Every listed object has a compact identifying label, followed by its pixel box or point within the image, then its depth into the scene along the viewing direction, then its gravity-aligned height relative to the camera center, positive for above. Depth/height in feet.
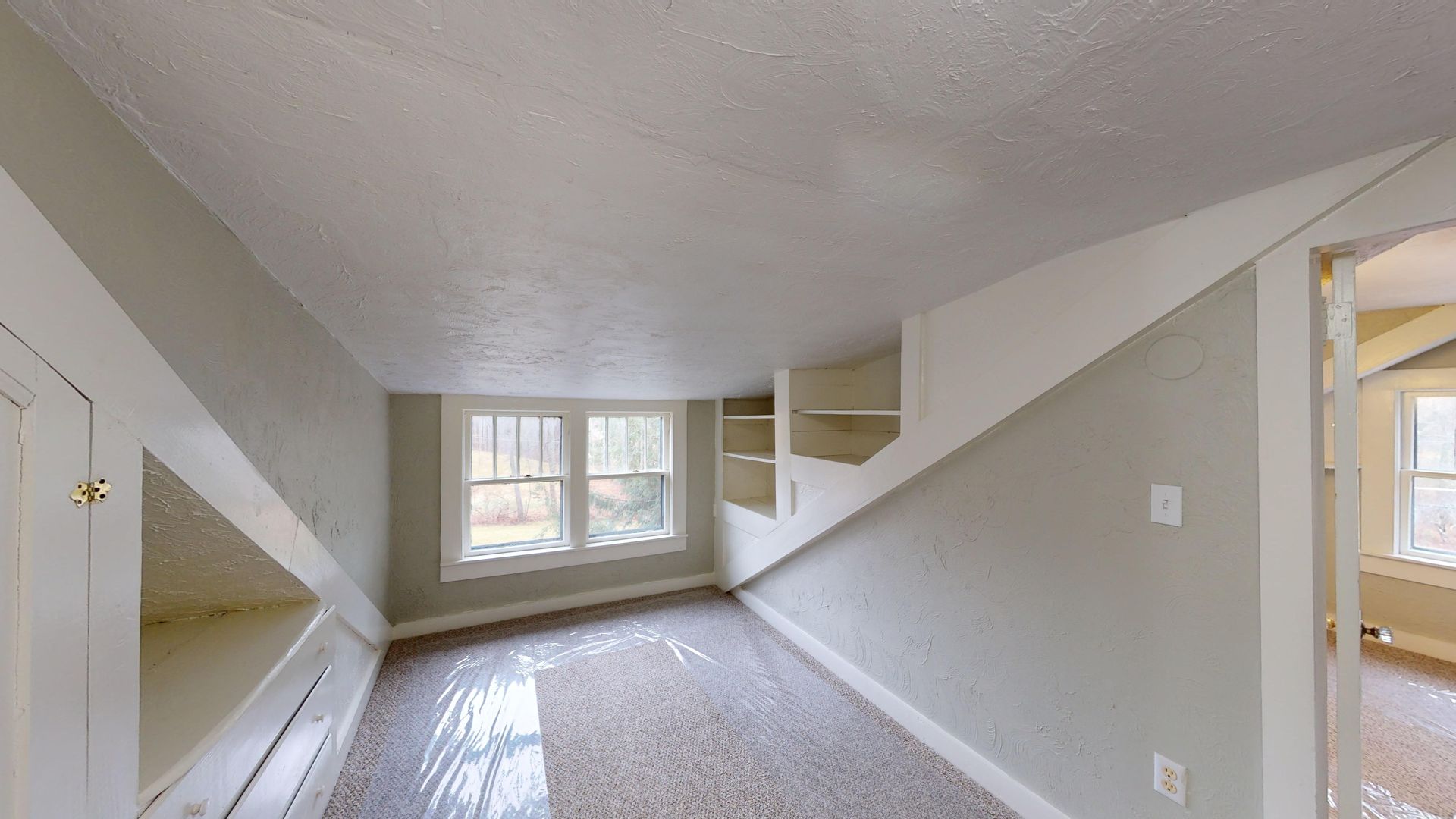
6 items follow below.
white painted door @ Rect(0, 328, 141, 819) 1.82 -0.86
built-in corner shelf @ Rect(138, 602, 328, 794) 3.02 -2.12
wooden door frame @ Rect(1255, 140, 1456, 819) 3.40 -0.80
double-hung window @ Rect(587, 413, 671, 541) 11.53 -1.60
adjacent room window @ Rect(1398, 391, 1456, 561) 8.72 -1.19
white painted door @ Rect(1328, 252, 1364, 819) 3.42 -0.94
